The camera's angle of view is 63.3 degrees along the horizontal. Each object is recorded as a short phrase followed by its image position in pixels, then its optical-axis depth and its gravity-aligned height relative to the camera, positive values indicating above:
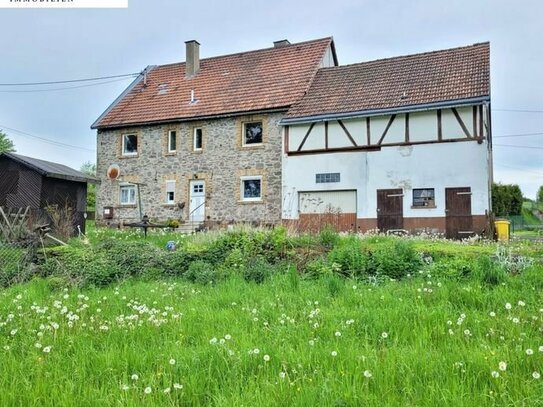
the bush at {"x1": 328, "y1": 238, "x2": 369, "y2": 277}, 7.54 -0.76
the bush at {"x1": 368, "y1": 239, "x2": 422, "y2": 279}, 7.38 -0.78
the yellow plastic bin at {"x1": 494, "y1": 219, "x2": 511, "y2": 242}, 17.06 -0.49
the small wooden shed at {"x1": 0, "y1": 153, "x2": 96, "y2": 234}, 16.86 +1.32
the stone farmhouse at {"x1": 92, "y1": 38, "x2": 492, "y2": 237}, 17.91 +3.62
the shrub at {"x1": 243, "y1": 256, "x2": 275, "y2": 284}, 7.48 -0.95
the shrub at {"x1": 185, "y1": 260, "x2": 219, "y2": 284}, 7.67 -1.00
